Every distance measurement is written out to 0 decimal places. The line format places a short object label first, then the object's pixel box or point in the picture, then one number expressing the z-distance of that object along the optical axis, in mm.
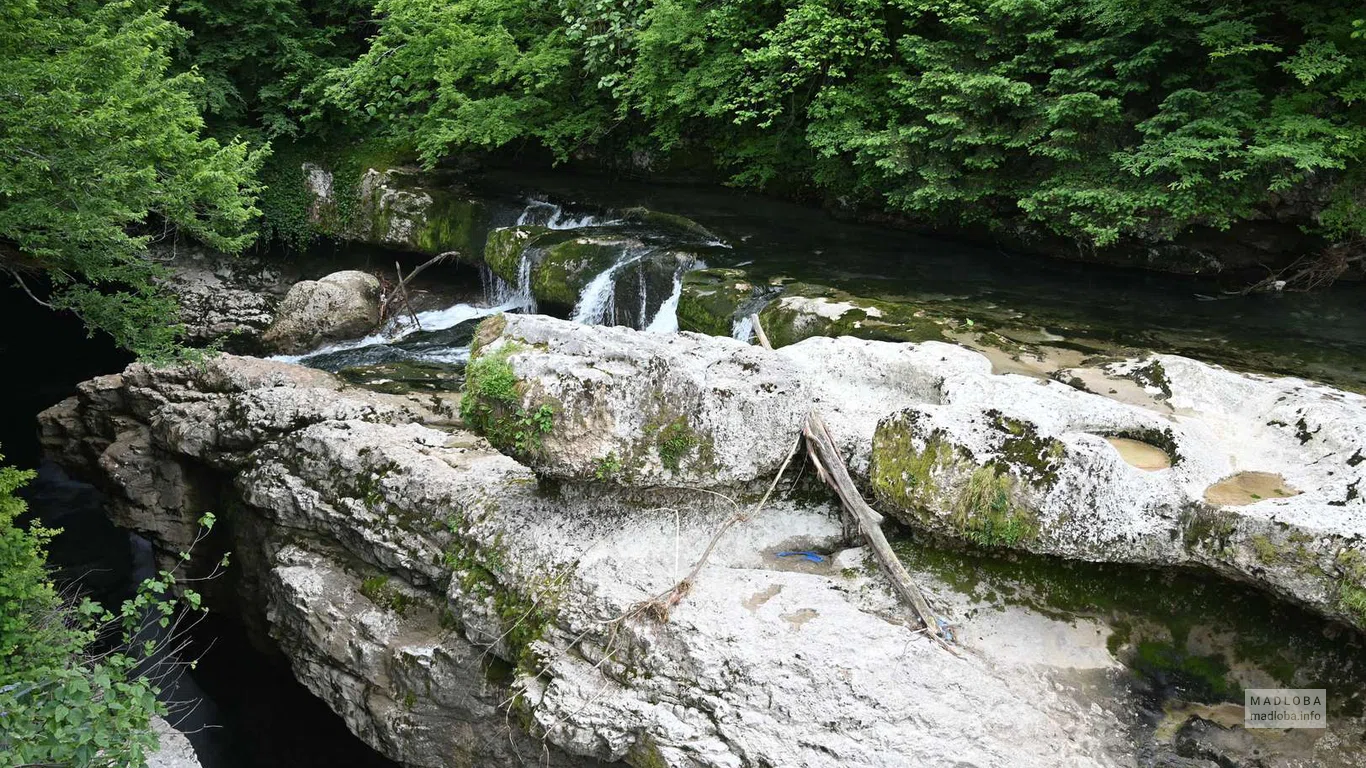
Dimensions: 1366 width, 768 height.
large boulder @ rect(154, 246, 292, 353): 16375
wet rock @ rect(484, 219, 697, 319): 12789
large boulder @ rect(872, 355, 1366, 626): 4891
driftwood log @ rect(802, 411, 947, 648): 5688
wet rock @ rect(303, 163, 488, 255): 16422
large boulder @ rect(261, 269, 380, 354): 14438
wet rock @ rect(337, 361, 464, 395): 10664
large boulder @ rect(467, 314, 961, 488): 6164
